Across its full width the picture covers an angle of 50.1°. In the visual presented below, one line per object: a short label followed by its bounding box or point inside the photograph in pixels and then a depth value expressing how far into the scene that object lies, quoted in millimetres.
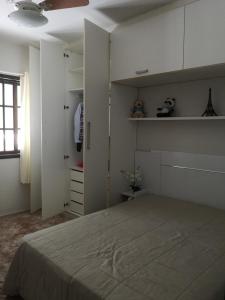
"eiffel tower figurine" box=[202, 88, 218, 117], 2418
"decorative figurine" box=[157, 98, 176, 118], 2732
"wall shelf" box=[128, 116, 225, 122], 2271
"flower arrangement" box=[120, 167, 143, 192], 2938
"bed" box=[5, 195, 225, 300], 1210
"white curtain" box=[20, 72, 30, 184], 3456
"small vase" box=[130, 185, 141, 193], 2959
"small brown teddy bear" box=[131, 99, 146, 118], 2955
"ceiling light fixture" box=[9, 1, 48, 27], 1733
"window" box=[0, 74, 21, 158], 3455
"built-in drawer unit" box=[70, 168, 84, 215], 3248
